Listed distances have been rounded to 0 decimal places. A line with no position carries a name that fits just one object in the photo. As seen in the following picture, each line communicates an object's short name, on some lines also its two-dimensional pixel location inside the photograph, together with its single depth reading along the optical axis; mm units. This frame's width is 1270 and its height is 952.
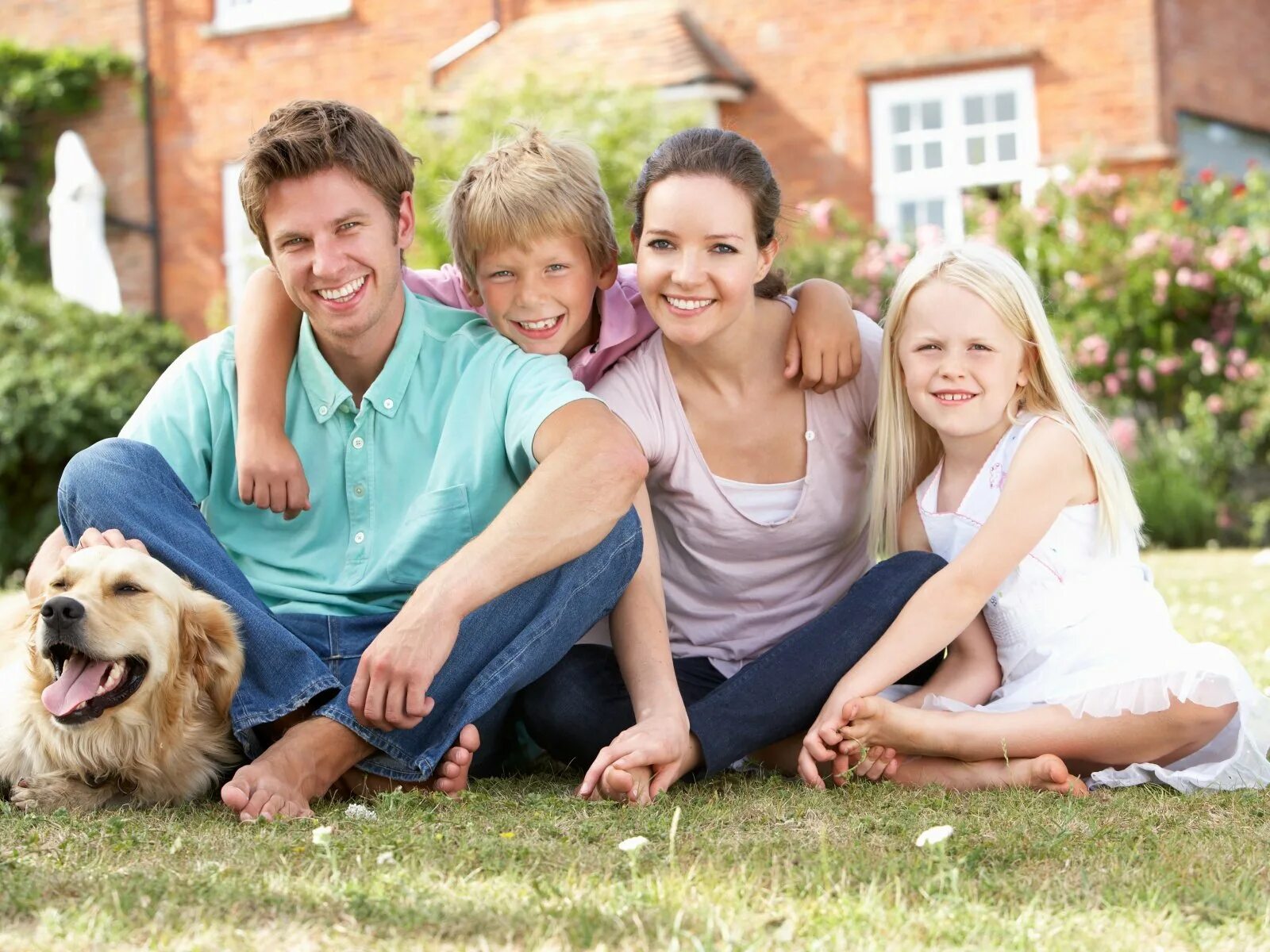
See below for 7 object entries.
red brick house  12875
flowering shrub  11102
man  2945
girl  3174
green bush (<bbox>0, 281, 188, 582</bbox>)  10133
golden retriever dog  2857
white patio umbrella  13734
